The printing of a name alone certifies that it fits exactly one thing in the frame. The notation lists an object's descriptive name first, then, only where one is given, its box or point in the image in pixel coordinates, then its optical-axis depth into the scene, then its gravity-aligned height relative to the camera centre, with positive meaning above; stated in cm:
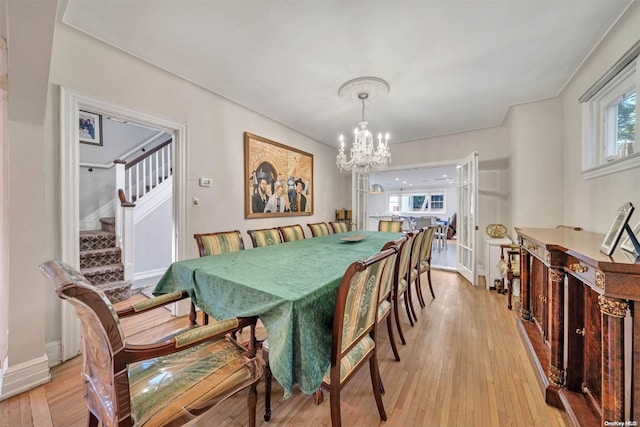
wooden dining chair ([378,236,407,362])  147 -56
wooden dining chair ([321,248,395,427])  106 -59
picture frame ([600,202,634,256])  99 -9
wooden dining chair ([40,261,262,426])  78 -70
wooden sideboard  92 -59
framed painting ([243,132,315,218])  334 +53
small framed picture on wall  400 +142
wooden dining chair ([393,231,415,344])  194 -62
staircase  296 -70
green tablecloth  104 -45
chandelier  259 +90
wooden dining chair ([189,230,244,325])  220 -31
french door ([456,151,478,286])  357 -11
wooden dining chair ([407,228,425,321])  250 -57
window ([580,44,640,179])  171 +81
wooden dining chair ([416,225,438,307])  284 -56
